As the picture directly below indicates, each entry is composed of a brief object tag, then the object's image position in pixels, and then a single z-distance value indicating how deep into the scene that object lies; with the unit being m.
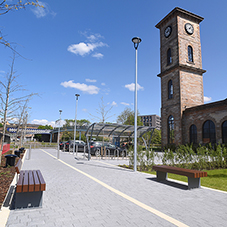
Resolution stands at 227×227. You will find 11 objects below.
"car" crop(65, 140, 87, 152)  25.36
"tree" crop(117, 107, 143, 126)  40.91
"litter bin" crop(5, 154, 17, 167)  10.63
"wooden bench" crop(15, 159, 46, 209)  4.14
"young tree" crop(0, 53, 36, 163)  10.22
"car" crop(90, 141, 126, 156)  19.12
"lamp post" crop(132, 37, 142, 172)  9.85
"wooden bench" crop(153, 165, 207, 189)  6.15
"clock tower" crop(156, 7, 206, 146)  27.45
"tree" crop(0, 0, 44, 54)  3.87
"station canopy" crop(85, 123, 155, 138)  17.27
